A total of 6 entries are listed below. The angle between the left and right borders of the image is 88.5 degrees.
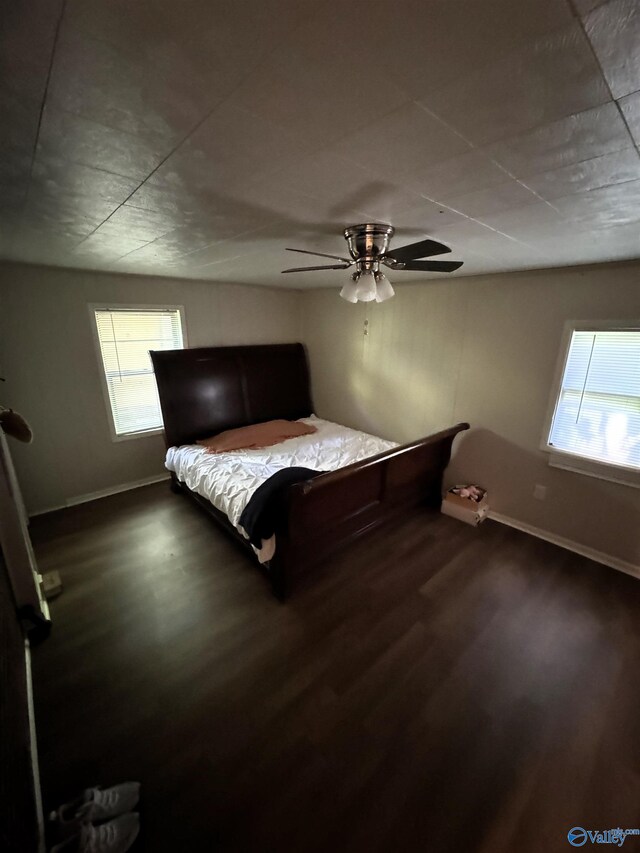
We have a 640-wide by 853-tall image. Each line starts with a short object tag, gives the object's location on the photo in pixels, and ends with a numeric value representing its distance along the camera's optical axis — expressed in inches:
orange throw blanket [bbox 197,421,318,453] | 134.2
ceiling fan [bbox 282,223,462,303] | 66.3
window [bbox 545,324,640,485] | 96.3
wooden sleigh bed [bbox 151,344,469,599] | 87.9
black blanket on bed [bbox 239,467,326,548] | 81.7
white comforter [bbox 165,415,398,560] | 100.0
